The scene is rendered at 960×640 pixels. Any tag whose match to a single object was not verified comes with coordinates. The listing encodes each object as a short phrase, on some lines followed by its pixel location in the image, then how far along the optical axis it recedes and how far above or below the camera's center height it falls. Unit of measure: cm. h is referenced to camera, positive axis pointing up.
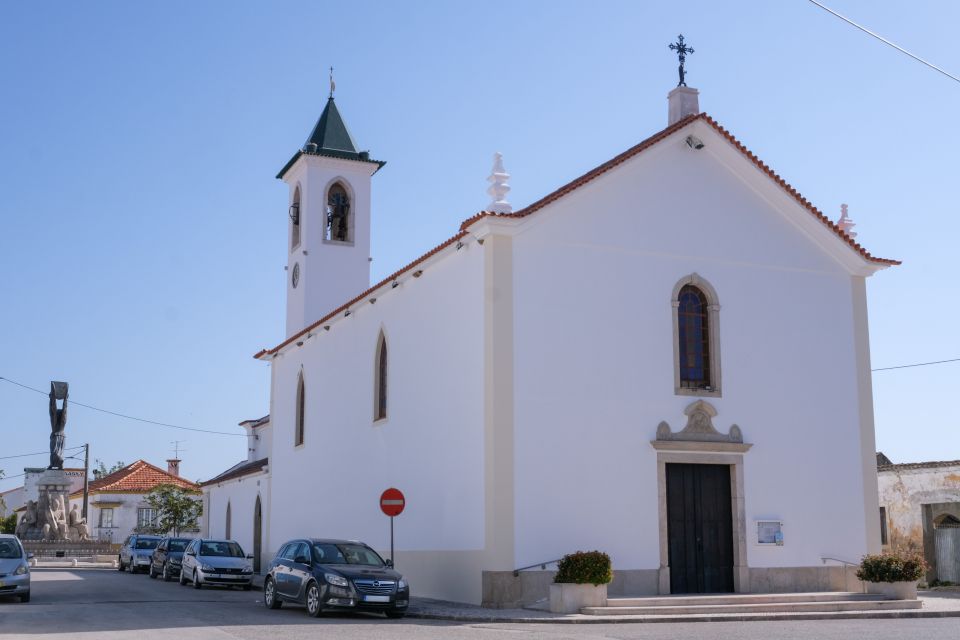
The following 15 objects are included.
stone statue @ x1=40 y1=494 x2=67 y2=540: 4697 -37
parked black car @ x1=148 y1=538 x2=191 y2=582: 3203 -144
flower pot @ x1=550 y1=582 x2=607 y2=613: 1797 -142
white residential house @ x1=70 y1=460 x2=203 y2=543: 6531 +9
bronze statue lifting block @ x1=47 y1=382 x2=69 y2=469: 4819 +384
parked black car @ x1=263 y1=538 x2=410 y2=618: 1778 -116
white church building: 2017 +246
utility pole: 5554 +214
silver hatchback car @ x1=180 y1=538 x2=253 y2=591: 2739 -139
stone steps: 1812 -163
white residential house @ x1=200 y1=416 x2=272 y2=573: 3769 +47
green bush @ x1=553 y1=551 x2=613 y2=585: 1806 -96
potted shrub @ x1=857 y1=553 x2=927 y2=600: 2038 -118
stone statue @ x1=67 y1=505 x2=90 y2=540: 4919 -78
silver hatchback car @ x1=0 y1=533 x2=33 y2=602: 2031 -110
